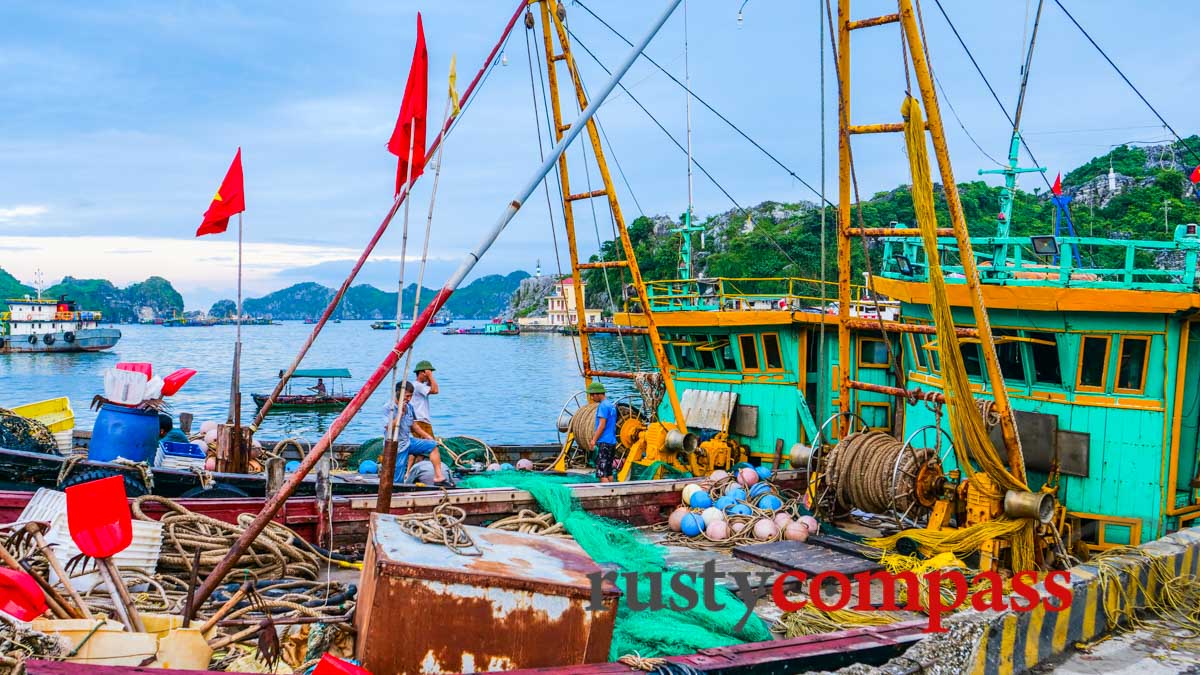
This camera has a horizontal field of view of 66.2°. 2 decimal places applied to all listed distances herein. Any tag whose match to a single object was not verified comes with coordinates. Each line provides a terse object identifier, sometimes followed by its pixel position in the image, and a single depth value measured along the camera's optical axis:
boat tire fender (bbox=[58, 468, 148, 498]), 9.43
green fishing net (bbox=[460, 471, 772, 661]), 6.42
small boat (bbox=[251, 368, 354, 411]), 39.88
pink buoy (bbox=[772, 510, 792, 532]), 10.24
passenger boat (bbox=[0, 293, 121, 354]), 87.50
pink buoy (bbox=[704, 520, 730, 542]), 10.20
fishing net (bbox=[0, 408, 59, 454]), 10.72
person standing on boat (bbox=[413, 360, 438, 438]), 11.17
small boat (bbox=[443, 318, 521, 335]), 176.25
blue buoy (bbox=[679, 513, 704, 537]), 10.45
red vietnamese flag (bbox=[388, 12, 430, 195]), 8.91
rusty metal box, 5.11
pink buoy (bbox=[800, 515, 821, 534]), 10.25
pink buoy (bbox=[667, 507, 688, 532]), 10.81
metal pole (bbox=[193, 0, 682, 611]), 6.25
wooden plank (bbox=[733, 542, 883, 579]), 8.80
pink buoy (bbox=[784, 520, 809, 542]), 10.03
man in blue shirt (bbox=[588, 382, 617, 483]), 13.25
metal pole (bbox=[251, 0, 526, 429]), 8.14
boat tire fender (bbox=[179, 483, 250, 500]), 9.92
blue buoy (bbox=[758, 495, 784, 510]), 10.98
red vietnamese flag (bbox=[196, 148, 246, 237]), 12.19
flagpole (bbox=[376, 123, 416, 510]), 7.35
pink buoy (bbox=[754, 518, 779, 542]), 10.12
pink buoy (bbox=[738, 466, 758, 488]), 11.95
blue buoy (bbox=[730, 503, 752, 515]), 10.73
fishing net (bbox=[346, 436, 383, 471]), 14.57
